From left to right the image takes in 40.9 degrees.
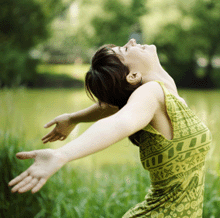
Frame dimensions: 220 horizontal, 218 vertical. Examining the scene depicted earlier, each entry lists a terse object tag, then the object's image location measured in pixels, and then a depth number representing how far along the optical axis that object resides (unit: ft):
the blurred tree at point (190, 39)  65.57
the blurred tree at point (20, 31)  60.29
